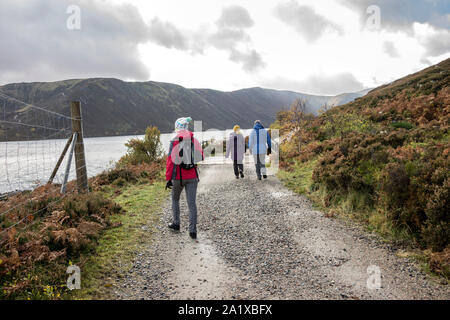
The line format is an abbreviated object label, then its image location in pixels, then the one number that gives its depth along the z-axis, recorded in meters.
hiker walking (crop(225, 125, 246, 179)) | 13.28
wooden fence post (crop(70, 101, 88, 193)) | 8.75
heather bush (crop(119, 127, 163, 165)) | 20.62
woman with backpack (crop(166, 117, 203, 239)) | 6.04
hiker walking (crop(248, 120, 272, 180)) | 12.74
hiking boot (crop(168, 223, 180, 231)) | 6.75
